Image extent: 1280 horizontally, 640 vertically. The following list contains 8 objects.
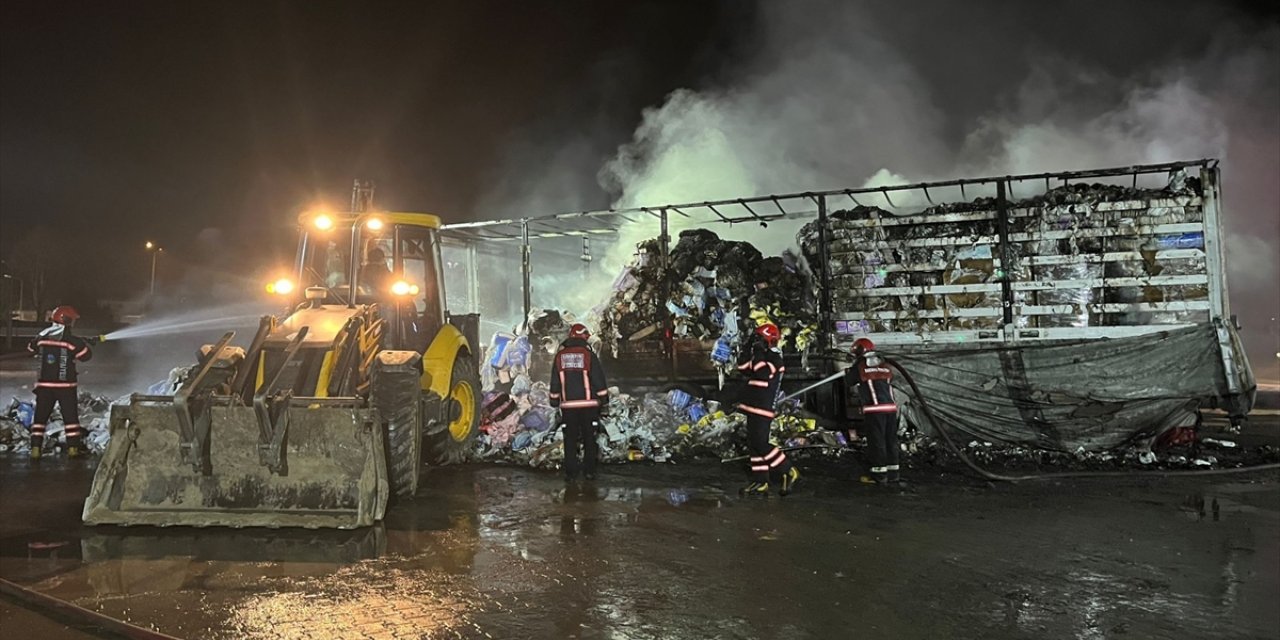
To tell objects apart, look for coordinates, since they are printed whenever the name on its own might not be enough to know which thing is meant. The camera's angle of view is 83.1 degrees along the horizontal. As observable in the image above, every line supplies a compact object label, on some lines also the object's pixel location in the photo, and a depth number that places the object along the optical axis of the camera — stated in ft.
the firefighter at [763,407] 21.65
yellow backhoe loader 17.01
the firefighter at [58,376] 28.55
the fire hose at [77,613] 11.27
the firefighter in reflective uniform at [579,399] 23.82
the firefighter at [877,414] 23.17
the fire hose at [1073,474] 23.18
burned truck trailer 27.32
